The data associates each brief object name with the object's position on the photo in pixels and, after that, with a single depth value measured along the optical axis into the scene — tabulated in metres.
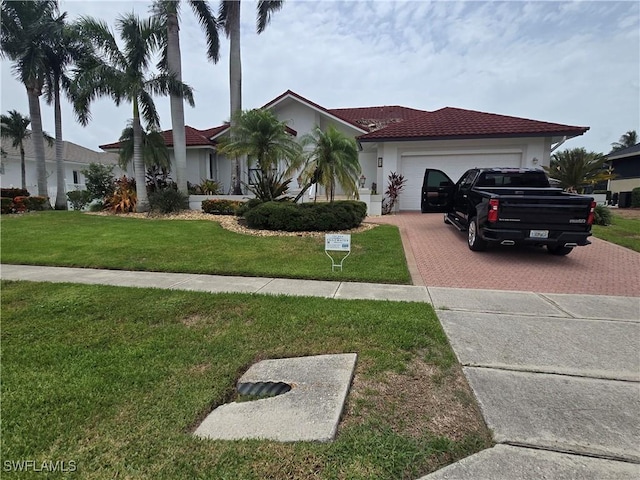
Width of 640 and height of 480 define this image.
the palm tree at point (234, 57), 17.48
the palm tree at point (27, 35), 16.64
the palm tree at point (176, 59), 15.38
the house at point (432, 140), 15.84
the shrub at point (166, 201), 15.77
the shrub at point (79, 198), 21.75
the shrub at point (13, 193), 19.12
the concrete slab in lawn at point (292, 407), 2.44
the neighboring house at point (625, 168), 29.00
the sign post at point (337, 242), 6.89
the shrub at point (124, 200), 16.95
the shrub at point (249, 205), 13.02
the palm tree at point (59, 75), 17.62
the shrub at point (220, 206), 15.89
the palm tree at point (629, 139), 54.59
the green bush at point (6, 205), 16.55
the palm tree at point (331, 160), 12.38
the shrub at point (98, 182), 21.23
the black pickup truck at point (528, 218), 7.20
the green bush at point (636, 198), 24.61
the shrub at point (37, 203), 18.25
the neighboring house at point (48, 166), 29.22
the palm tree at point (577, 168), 14.38
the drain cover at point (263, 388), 2.96
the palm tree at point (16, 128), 26.19
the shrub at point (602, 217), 13.11
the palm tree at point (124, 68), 13.88
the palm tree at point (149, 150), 16.67
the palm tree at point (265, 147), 13.00
